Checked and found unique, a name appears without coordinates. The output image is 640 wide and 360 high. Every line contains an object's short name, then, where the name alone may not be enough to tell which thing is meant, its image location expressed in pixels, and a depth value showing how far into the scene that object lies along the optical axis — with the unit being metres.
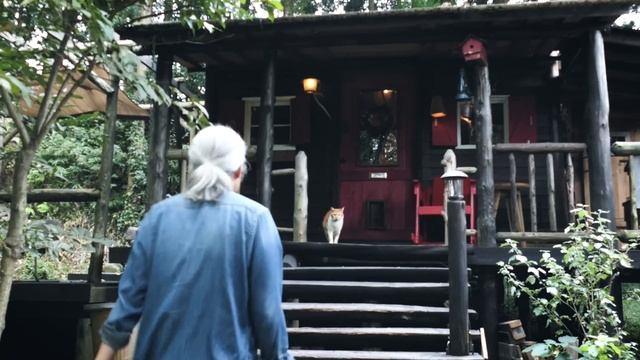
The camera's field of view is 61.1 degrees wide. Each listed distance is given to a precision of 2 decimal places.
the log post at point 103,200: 5.71
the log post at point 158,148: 6.55
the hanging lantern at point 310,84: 8.03
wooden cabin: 5.27
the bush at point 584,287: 4.45
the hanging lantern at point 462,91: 6.72
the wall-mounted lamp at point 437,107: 8.00
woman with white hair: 1.85
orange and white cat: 6.98
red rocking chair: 7.25
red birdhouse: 6.07
